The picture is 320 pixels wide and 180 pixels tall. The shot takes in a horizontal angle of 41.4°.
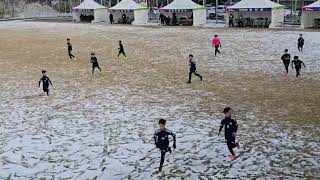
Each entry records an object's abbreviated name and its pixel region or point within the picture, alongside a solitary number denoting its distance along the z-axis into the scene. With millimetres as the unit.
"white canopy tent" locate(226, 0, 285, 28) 46312
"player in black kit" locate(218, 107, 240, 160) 12008
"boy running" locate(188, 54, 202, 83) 22094
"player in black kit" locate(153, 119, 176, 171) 11367
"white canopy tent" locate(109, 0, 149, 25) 56809
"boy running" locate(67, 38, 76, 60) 30281
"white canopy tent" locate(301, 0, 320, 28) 44575
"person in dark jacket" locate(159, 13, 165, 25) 54719
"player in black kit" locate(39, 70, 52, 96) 20392
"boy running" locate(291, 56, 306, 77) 22422
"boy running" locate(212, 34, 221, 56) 29906
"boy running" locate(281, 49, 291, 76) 23047
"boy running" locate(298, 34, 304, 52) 29203
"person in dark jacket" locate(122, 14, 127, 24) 59688
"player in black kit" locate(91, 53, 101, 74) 25056
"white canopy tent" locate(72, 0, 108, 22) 62741
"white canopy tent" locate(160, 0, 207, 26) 51906
